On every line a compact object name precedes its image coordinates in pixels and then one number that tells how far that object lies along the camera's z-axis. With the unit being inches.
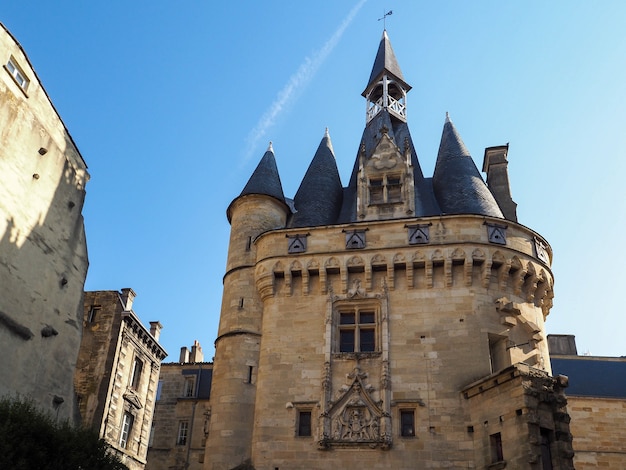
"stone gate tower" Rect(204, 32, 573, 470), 543.2
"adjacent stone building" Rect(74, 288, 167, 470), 861.2
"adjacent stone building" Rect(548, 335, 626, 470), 845.8
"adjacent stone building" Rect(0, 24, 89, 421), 507.5
